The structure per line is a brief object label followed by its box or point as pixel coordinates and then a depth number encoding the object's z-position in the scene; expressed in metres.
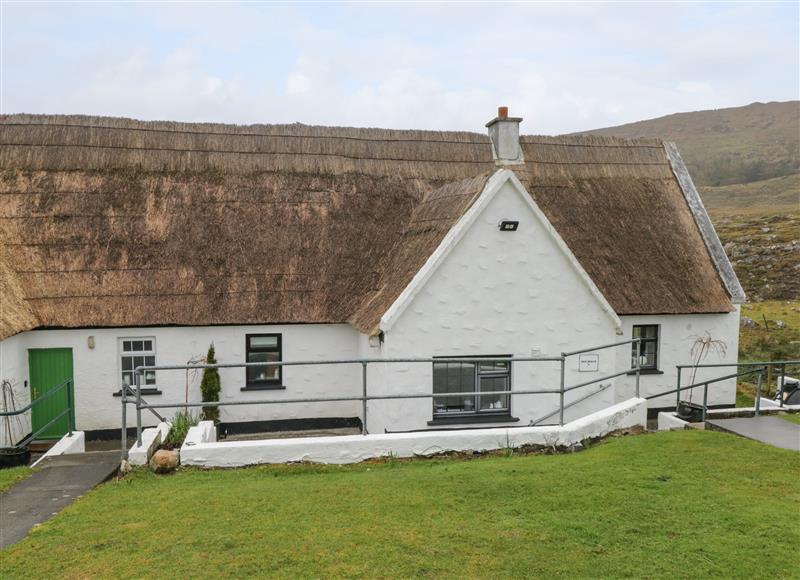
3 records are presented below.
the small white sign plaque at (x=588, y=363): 14.51
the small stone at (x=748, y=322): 31.58
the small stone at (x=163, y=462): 9.59
